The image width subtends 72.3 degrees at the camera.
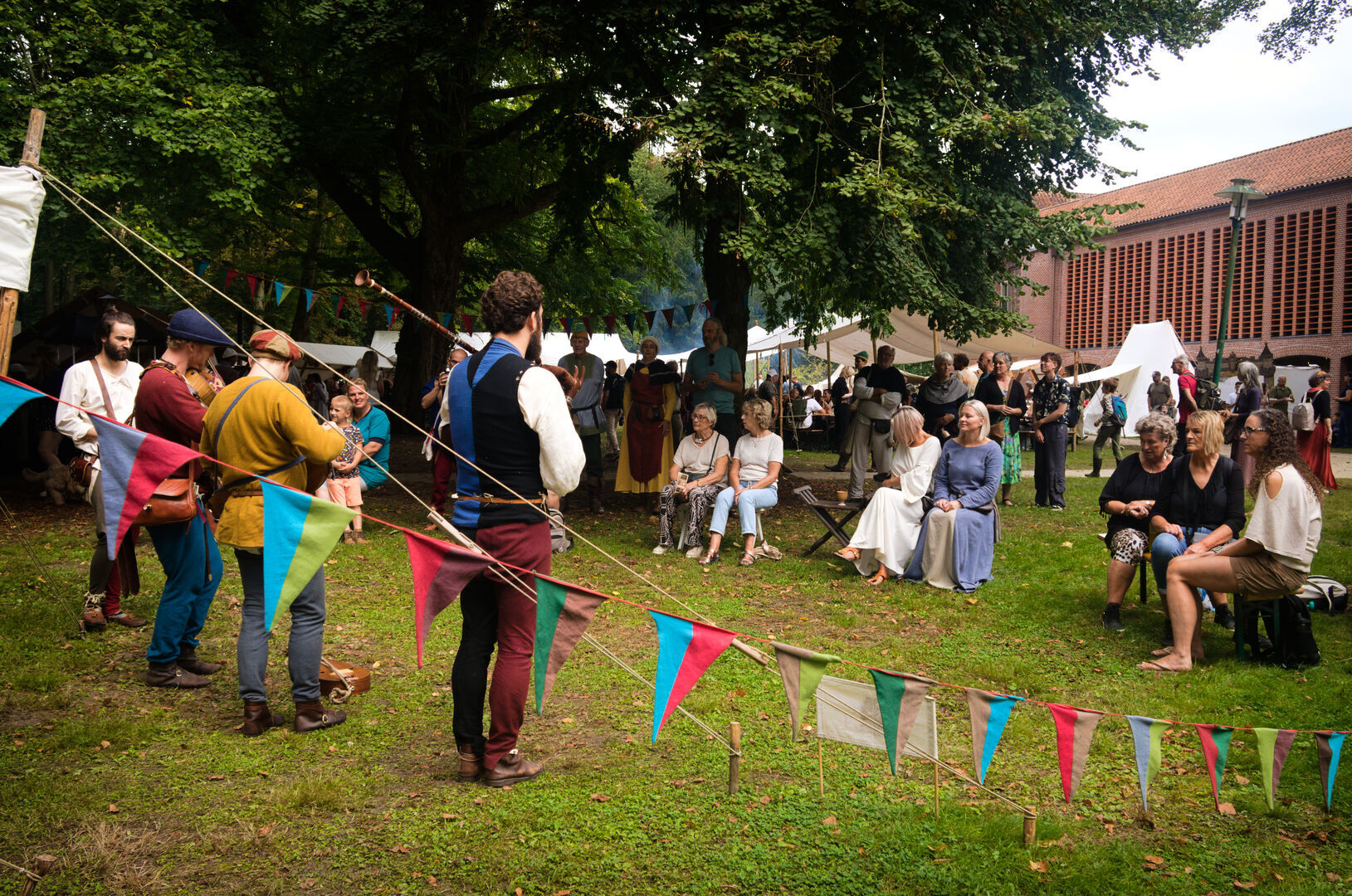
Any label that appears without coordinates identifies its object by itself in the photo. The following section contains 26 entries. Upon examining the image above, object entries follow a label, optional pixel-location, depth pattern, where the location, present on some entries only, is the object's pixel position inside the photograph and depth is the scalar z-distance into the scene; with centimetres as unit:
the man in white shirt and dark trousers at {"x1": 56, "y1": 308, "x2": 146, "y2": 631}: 517
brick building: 3044
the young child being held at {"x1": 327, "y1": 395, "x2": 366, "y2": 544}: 782
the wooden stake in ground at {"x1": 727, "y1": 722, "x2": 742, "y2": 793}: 360
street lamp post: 1434
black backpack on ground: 516
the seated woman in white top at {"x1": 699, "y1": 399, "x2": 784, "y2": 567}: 793
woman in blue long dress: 711
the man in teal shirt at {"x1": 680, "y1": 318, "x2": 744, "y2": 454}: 955
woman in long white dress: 742
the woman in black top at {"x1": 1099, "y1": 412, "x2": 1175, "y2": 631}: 600
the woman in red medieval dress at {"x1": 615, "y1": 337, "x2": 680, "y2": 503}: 977
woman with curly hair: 485
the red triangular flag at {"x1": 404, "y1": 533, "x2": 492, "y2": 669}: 337
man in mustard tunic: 381
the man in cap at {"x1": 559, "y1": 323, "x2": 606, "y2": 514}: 968
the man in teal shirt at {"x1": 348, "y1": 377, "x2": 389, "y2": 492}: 794
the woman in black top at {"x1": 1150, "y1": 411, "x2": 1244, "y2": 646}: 562
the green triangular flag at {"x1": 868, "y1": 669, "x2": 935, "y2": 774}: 323
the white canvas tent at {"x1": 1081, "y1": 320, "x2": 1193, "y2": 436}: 2569
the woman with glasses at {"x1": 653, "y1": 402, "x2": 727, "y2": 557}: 818
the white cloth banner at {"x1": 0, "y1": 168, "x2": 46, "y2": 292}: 360
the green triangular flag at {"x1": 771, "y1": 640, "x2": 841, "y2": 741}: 325
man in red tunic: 432
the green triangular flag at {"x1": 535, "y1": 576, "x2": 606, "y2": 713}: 345
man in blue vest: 338
